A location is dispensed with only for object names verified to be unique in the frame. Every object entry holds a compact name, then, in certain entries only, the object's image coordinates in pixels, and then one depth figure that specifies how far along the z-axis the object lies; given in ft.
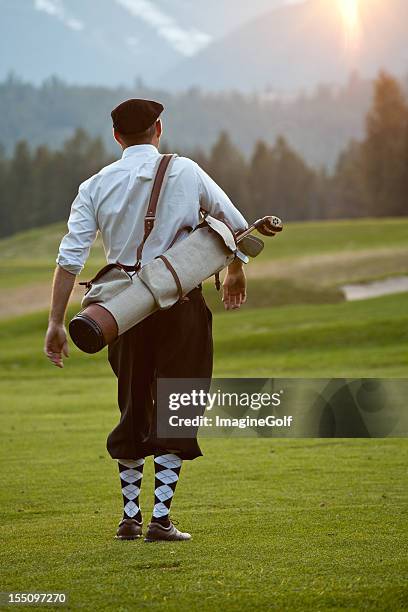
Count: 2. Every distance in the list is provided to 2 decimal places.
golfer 34.53
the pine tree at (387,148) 562.82
